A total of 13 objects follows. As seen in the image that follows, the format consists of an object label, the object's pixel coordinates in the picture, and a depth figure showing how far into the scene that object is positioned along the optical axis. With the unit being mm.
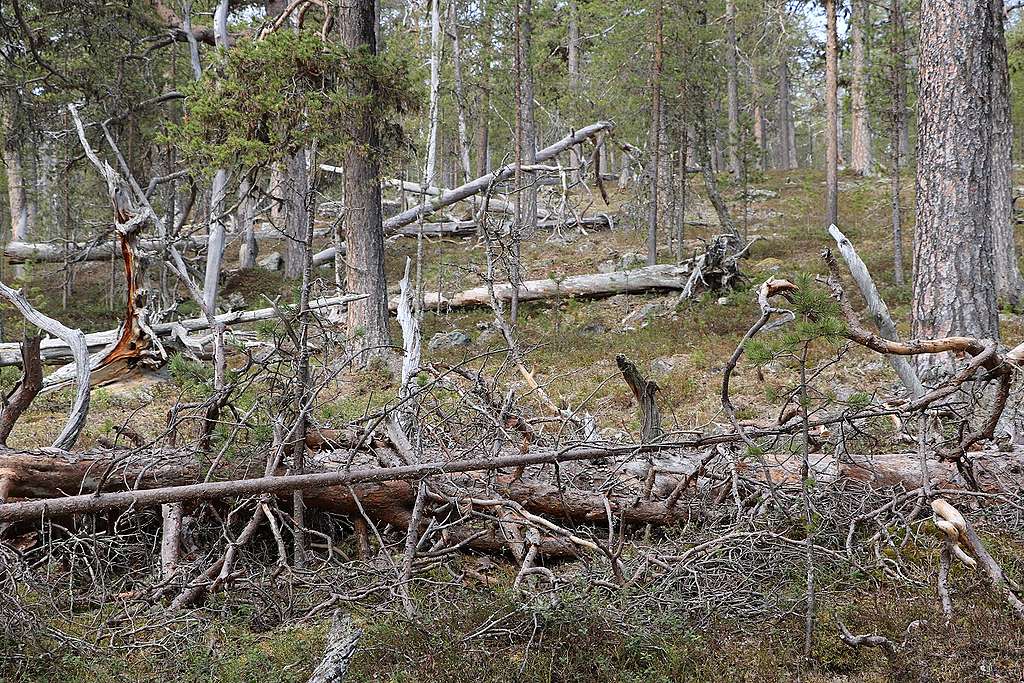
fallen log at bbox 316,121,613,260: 15883
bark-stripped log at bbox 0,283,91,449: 6215
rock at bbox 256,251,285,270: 23828
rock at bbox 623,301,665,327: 15250
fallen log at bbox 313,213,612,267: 18838
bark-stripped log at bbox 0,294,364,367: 12953
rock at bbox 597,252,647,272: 18312
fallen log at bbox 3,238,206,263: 18534
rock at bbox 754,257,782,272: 16809
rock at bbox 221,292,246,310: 19189
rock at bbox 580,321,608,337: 15086
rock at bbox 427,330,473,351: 14776
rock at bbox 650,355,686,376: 11914
